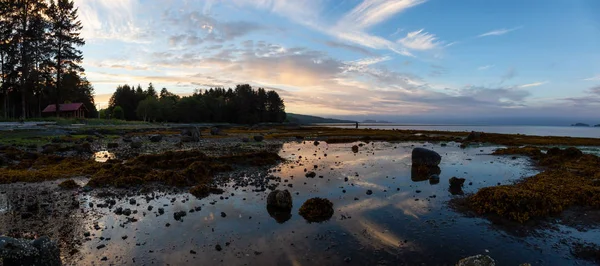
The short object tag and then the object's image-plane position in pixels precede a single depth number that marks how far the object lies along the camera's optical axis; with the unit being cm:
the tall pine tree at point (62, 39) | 6712
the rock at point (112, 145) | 3375
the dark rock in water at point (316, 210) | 1212
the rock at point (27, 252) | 694
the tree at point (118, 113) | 12775
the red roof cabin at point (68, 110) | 9081
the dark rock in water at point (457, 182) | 1806
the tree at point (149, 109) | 12769
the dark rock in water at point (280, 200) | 1313
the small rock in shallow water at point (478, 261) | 719
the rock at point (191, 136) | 4474
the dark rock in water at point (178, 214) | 1159
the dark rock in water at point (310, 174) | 2005
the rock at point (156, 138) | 4205
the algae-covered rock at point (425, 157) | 2569
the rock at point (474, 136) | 5931
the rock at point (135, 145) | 3397
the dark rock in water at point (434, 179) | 1922
